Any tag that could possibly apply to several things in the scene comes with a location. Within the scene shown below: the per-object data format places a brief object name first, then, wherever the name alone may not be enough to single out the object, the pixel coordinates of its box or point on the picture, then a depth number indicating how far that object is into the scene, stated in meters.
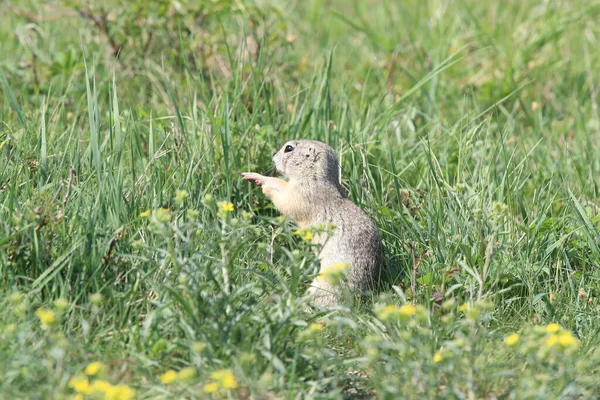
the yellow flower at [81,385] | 5.80
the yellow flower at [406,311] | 6.29
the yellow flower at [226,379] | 5.95
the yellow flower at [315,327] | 6.85
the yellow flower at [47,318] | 6.23
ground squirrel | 9.31
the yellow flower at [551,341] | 6.25
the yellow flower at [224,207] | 7.51
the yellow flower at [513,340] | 6.55
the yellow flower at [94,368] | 6.06
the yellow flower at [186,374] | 6.02
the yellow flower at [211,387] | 6.25
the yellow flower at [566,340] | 6.23
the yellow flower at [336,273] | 6.50
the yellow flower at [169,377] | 6.18
